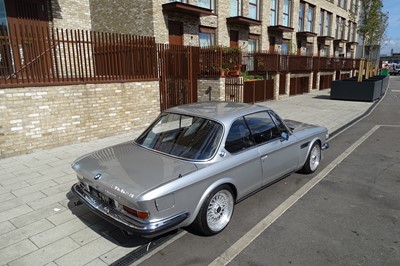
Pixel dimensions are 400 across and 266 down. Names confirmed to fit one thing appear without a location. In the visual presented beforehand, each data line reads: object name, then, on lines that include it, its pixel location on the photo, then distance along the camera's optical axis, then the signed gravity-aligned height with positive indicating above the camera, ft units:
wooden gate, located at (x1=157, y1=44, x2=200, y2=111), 30.71 -0.03
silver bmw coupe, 9.32 -3.44
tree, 70.90 +12.48
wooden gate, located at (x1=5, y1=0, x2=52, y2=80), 19.57 +1.90
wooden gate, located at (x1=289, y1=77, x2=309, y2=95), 59.73 -3.00
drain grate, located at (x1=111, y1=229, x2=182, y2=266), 9.58 -6.00
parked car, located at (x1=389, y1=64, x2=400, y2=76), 184.85 -0.25
